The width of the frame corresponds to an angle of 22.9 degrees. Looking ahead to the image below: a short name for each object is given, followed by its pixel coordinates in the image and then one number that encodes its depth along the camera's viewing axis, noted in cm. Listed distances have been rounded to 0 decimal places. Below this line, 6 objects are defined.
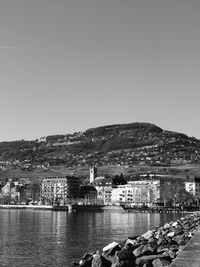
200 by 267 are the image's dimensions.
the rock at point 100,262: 3166
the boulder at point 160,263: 2778
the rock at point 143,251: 3198
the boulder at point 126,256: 3127
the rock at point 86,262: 3453
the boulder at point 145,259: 2966
